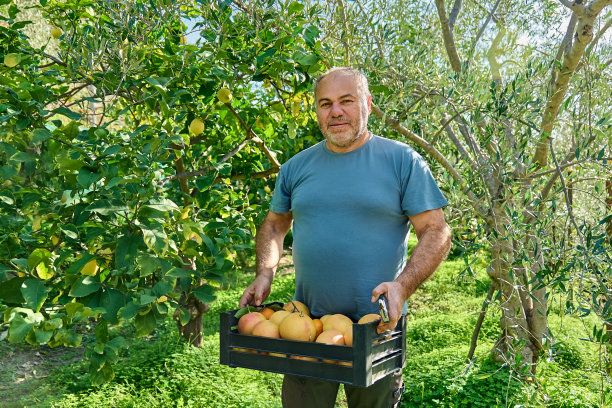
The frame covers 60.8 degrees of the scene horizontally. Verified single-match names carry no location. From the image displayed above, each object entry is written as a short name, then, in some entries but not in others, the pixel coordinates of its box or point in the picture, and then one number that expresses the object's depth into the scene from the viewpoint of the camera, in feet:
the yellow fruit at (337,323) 5.82
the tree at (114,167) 6.39
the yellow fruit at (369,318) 5.72
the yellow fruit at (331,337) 5.50
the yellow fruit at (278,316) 6.00
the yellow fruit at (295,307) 6.52
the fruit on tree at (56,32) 10.97
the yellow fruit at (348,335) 5.58
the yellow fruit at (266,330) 5.76
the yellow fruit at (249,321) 5.97
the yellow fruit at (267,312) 6.49
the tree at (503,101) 8.22
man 7.04
